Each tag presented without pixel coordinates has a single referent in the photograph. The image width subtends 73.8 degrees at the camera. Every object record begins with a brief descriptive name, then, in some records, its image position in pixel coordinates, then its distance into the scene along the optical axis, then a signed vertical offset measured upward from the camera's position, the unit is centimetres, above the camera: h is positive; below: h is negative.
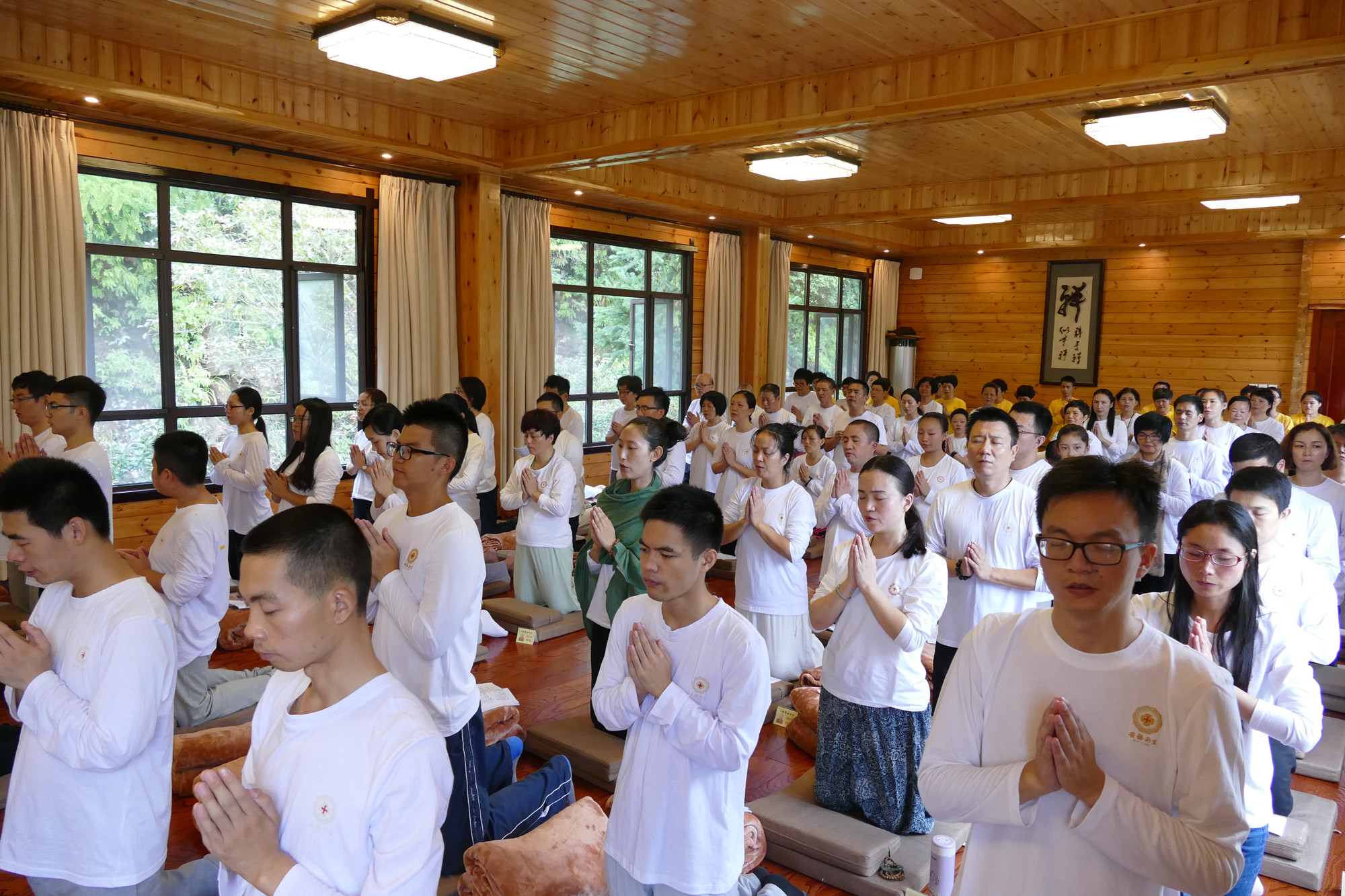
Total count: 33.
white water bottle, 282 -155
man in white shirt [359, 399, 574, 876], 275 -75
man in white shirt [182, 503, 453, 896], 153 -72
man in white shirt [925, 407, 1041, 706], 377 -70
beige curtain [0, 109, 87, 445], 602 +65
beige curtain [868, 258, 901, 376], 1482 +101
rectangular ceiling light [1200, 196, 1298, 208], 941 +191
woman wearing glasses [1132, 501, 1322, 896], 235 -69
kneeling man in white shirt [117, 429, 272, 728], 371 -85
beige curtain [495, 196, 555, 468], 911 +50
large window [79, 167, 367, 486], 679 +40
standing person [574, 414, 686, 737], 399 -81
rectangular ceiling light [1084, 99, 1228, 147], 610 +179
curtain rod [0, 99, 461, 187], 608 +164
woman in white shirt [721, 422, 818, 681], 471 -101
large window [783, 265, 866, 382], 1366 +74
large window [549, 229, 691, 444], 1033 +55
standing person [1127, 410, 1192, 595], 571 -68
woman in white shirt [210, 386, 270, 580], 586 -74
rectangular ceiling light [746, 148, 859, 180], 799 +185
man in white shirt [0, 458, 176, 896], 211 -84
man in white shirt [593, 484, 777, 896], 218 -87
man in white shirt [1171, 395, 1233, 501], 641 -52
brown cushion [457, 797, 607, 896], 284 -164
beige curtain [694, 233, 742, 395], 1158 +76
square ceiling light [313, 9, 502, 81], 500 +180
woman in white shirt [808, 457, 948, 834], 329 -107
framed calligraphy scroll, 1357 +81
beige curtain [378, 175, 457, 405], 813 +61
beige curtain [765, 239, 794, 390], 1234 +73
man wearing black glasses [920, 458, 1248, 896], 149 -62
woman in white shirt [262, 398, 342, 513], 575 -73
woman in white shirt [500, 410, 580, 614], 584 -113
